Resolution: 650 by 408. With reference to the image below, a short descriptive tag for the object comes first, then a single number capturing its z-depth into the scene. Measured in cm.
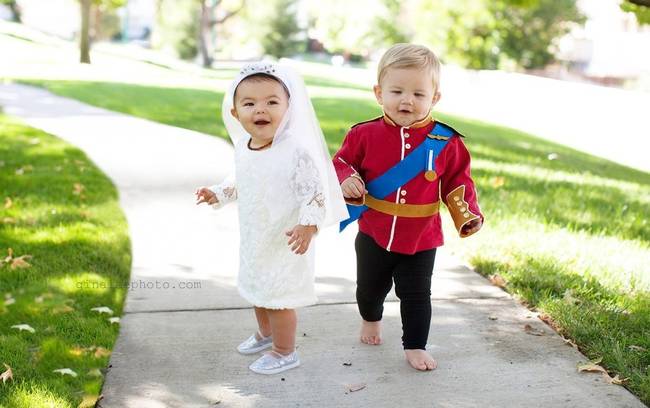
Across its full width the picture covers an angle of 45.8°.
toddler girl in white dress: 312
